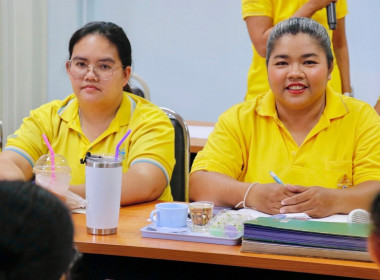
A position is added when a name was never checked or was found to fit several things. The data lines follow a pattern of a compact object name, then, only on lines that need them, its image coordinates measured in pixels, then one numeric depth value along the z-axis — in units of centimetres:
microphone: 544
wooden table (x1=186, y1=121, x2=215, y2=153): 596
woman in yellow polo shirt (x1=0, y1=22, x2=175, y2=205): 459
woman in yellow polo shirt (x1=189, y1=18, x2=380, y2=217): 445
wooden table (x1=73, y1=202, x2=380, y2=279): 303
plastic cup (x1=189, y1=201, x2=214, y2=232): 353
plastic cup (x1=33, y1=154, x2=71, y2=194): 391
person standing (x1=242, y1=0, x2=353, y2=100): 543
